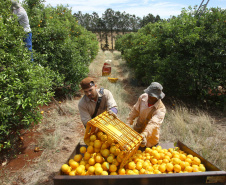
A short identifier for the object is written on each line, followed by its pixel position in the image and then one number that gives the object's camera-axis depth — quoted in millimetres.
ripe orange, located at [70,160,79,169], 2229
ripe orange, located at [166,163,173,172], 2236
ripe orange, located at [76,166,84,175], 2082
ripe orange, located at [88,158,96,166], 2229
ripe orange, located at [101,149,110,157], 2287
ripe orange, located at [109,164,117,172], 2124
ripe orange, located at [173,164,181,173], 2182
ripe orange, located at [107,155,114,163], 2205
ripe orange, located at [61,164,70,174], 2112
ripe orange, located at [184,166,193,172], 2142
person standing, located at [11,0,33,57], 4949
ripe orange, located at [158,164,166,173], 2248
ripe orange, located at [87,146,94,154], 2414
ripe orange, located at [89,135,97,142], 2545
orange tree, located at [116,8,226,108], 6125
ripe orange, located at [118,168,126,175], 2110
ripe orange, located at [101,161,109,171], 2131
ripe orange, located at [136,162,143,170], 2246
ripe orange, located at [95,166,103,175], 2037
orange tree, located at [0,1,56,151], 3469
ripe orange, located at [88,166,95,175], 2064
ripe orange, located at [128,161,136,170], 2215
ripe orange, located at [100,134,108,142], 2511
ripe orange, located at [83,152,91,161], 2354
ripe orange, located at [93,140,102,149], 2412
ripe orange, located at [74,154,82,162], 2389
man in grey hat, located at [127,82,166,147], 2895
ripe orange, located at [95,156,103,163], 2232
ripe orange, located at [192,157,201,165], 2305
